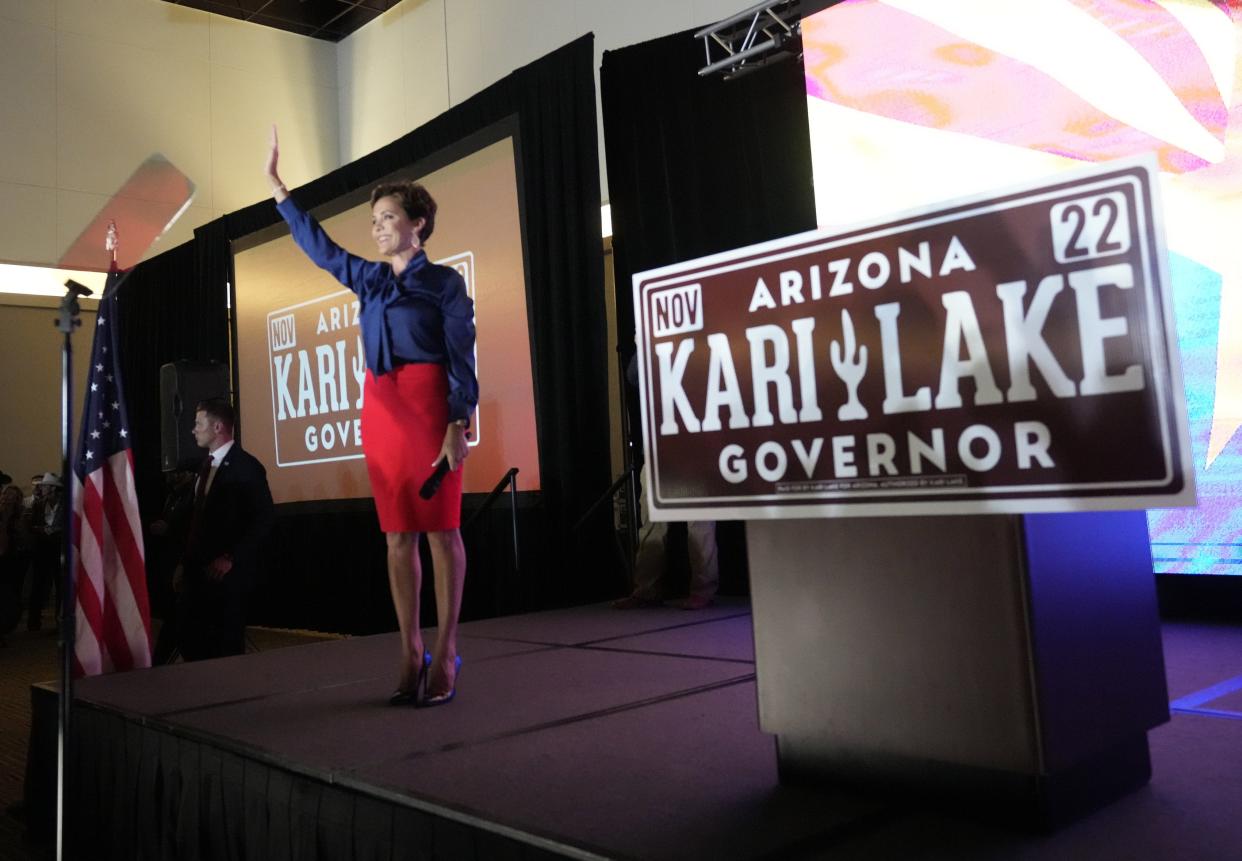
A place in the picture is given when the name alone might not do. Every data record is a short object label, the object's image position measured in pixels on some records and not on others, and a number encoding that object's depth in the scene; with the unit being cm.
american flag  305
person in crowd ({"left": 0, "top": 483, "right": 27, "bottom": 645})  649
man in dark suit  364
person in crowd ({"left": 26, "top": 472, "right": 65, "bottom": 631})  695
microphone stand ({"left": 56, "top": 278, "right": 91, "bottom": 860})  195
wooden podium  123
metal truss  436
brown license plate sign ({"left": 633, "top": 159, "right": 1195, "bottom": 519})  104
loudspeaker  652
